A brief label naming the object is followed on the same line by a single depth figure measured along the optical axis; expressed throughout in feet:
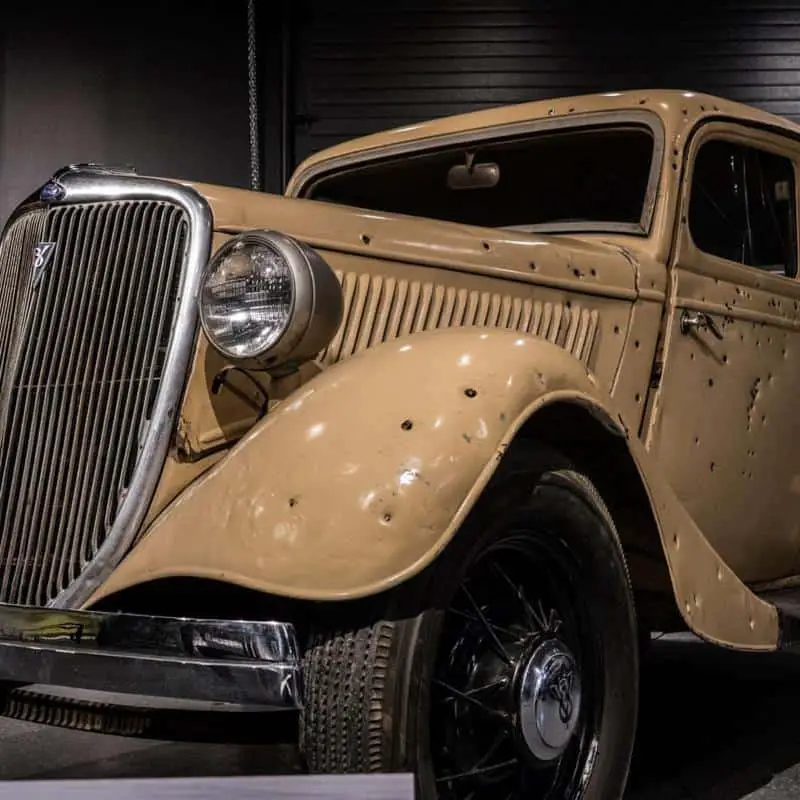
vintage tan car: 5.36
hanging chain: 21.03
